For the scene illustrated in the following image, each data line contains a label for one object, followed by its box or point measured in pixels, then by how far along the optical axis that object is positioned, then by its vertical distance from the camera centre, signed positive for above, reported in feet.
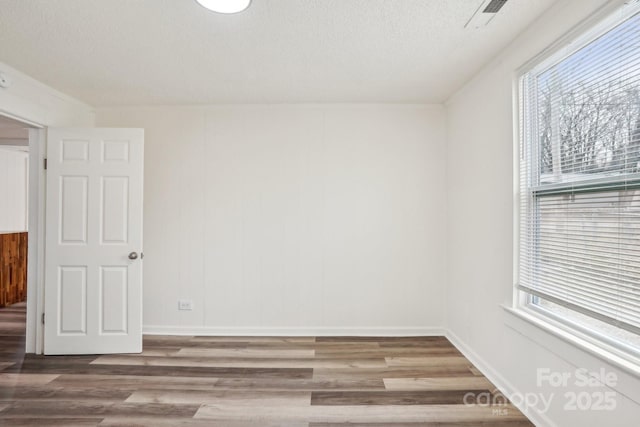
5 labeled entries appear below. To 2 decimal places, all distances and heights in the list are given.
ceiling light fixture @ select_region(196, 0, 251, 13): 6.02 +3.92
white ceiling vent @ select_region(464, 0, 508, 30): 6.17 +4.03
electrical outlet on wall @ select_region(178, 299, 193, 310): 11.96 -3.07
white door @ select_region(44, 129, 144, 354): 10.30 -0.84
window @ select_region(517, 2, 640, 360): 5.02 +0.62
